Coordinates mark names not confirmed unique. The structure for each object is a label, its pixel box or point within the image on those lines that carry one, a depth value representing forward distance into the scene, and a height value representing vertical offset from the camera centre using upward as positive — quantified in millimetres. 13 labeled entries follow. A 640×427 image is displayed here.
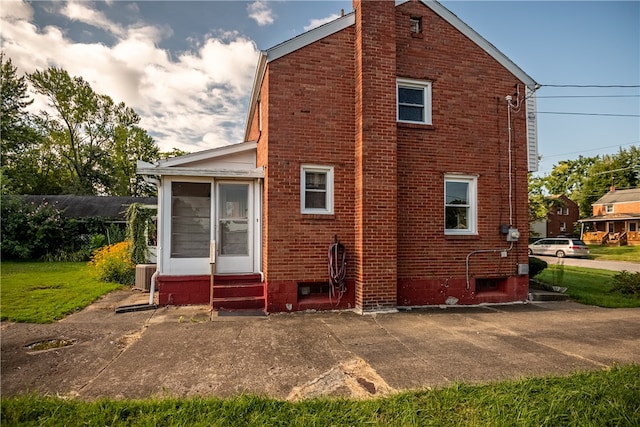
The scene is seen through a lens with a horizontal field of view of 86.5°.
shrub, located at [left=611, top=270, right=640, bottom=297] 9724 -1860
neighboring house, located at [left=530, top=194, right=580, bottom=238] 45188 -133
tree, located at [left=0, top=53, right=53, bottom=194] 29031 +8057
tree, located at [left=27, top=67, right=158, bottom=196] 36031 +9936
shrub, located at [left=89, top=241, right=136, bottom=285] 10914 -1449
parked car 26828 -2174
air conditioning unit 9648 -1538
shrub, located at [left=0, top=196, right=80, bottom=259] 17234 -456
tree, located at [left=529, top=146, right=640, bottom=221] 51250 +6676
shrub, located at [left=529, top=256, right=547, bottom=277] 10750 -1436
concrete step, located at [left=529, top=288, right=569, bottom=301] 8870 -1981
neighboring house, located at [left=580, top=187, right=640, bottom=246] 37175 +95
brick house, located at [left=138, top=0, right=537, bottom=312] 7367 +991
